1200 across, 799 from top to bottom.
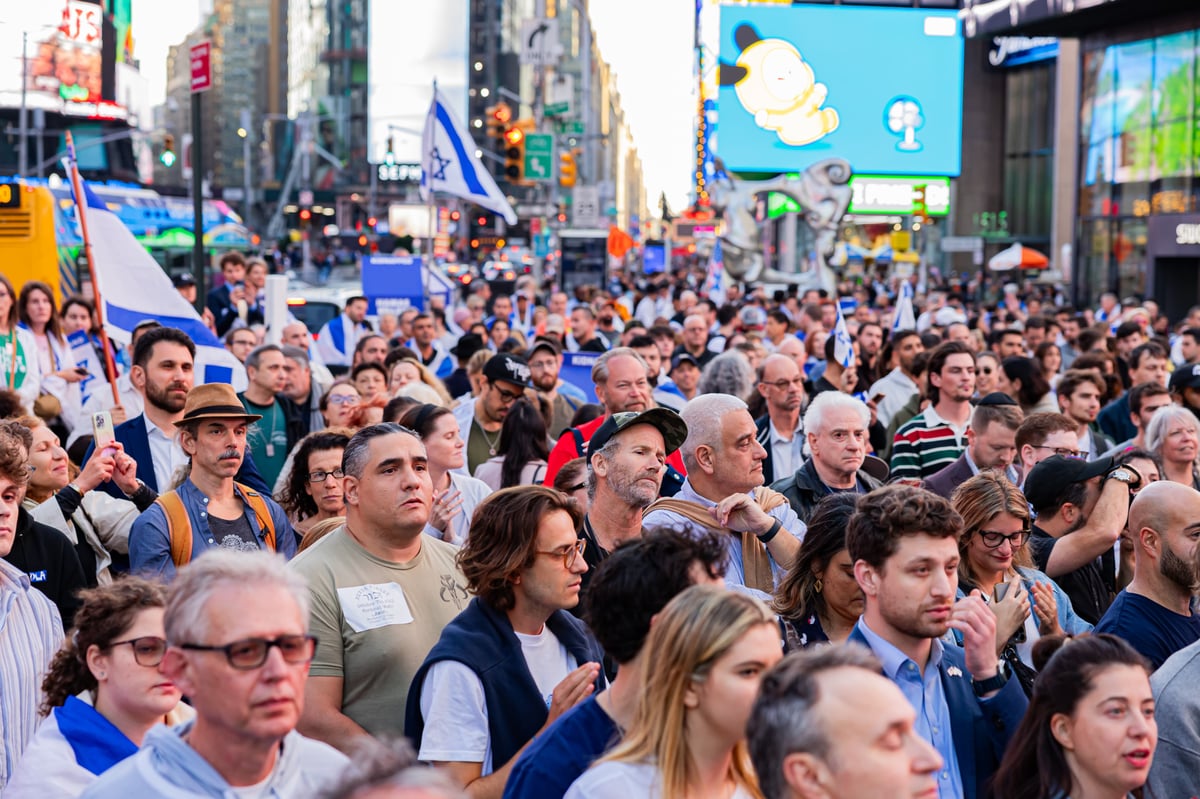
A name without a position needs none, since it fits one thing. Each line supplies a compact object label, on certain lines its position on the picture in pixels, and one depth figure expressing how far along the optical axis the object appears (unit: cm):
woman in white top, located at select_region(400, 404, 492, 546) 683
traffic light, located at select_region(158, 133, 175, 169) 4756
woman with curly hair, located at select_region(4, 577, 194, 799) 394
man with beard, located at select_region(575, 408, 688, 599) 603
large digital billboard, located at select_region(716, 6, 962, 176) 5603
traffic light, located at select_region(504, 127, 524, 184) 2948
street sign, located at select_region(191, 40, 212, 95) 1479
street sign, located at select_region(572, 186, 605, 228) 4338
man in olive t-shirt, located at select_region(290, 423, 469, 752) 496
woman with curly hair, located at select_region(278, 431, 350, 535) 708
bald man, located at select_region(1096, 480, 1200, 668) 526
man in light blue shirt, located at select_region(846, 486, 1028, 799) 443
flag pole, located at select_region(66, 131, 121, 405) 965
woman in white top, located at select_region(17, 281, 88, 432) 1213
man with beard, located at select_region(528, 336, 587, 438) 1098
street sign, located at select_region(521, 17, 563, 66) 3588
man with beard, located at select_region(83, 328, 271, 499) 787
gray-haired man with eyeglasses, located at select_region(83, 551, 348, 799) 319
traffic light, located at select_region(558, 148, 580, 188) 4031
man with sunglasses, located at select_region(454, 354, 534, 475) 947
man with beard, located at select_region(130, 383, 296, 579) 609
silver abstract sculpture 3331
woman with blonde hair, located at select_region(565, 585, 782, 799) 334
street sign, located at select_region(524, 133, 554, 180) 3744
